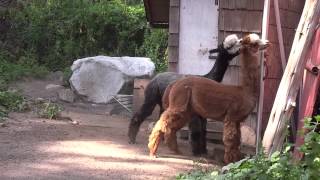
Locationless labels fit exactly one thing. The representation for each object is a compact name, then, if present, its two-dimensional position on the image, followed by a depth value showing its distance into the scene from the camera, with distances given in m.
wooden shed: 16.30
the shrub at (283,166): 8.80
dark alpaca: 14.54
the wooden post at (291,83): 10.60
